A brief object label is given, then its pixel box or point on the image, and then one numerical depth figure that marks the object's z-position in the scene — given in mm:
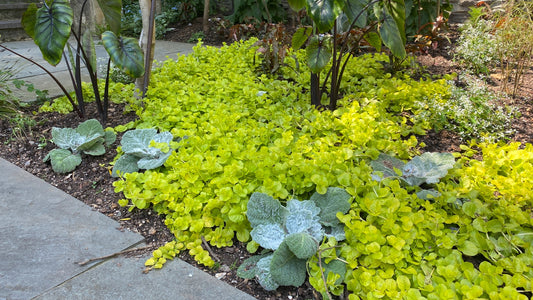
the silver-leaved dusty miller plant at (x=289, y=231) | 1516
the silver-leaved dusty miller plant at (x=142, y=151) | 2229
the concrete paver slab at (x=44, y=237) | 1536
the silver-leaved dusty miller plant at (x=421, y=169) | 1936
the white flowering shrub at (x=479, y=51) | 3779
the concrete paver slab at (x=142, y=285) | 1465
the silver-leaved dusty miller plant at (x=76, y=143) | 2400
